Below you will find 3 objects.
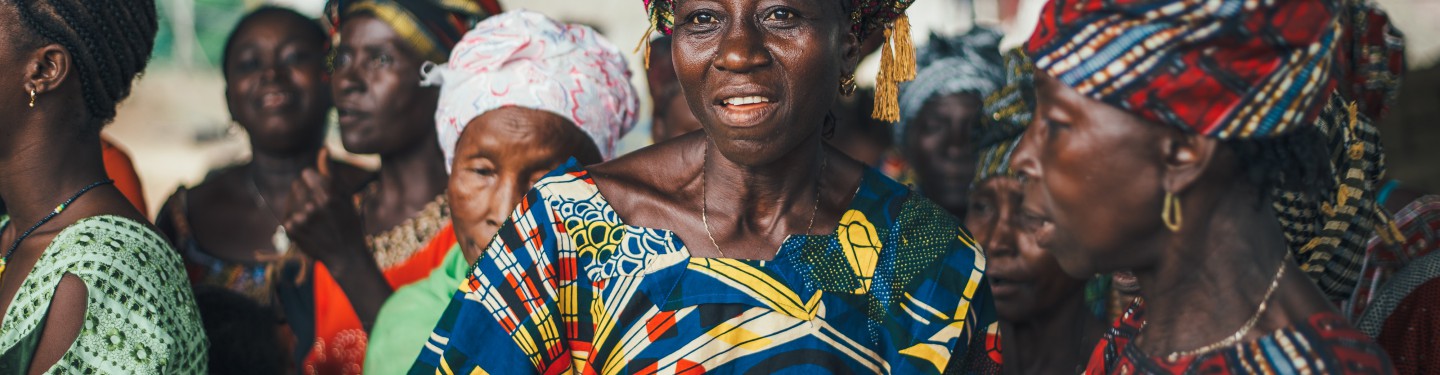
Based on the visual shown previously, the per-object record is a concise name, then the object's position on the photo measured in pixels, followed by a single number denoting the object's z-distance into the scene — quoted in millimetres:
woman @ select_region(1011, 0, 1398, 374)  1816
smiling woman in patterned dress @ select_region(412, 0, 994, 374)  2424
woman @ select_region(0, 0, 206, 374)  2670
